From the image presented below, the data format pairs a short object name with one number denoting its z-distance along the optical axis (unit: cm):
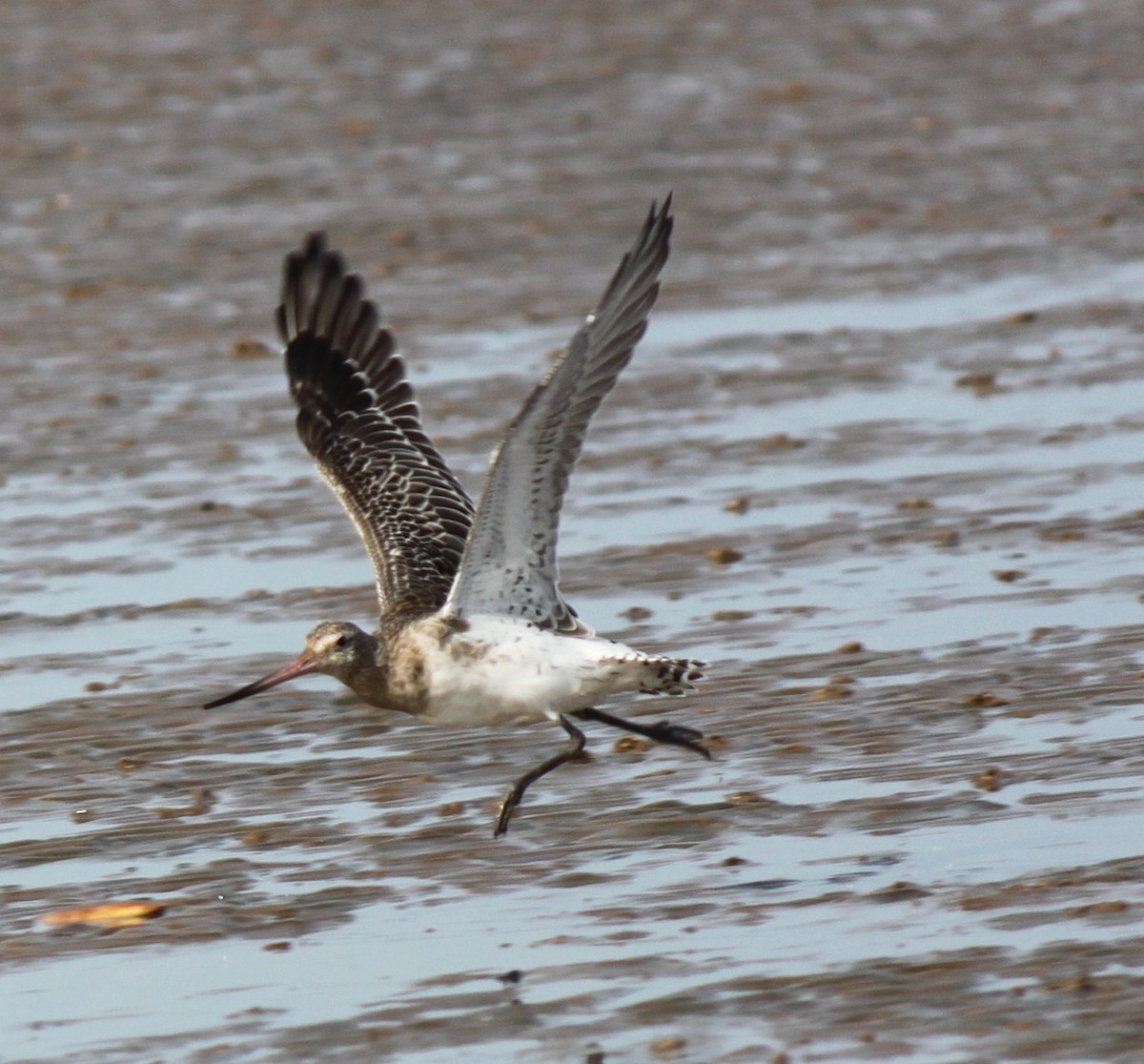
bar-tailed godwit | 1661
